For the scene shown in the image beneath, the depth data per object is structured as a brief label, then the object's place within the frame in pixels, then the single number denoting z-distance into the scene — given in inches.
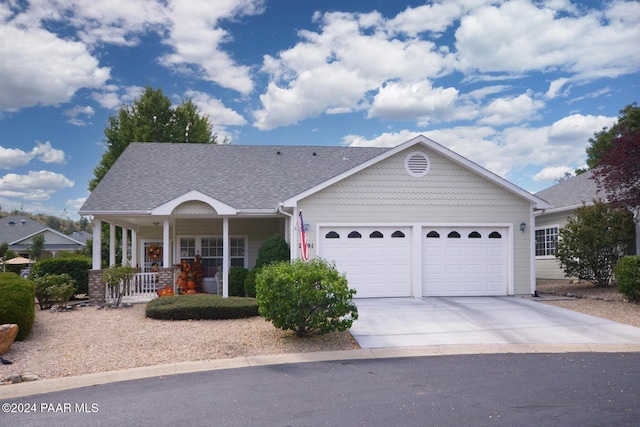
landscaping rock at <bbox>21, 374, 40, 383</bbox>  294.7
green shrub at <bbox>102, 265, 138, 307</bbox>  580.1
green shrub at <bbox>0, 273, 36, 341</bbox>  383.2
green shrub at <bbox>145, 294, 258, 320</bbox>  473.4
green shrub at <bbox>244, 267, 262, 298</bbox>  595.2
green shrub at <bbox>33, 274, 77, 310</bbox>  550.9
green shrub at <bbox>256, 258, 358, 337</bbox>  369.7
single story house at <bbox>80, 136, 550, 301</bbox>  581.9
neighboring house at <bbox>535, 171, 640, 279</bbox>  816.3
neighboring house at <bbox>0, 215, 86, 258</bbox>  1831.9
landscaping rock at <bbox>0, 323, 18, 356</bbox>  344.5
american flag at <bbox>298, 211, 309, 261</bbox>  555.8
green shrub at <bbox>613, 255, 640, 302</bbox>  526.3
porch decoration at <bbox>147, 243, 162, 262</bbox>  783.1
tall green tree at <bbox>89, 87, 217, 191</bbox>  1279.5
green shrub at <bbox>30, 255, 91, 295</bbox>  658.2
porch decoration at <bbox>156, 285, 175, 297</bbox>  603.2
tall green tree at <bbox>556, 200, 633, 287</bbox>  648.4
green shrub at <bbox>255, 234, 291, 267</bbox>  606.2
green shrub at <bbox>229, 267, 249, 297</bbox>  650.8
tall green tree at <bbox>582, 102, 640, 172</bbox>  1245.7
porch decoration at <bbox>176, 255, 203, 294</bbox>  664.7
